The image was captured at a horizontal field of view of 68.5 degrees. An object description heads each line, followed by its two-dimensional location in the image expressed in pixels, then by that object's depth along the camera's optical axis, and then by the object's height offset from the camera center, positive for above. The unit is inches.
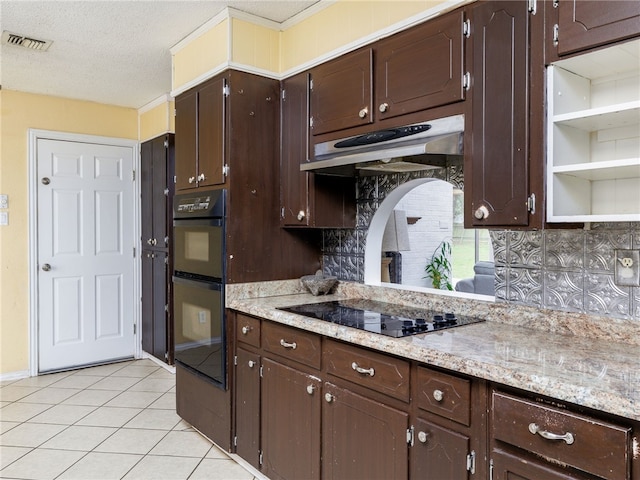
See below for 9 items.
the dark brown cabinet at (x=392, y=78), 75.1 +28.0
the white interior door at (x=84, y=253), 168.2 -7.6
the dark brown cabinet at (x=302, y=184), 104.2 +11.0
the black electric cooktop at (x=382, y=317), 73.9 -15.1
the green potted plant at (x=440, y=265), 200.1 -14.9
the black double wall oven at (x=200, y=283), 105.5 -12.1
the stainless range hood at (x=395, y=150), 73.9 +14.2
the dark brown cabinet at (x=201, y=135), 106.9 +23.8
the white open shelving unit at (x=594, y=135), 60.0 +13.7
